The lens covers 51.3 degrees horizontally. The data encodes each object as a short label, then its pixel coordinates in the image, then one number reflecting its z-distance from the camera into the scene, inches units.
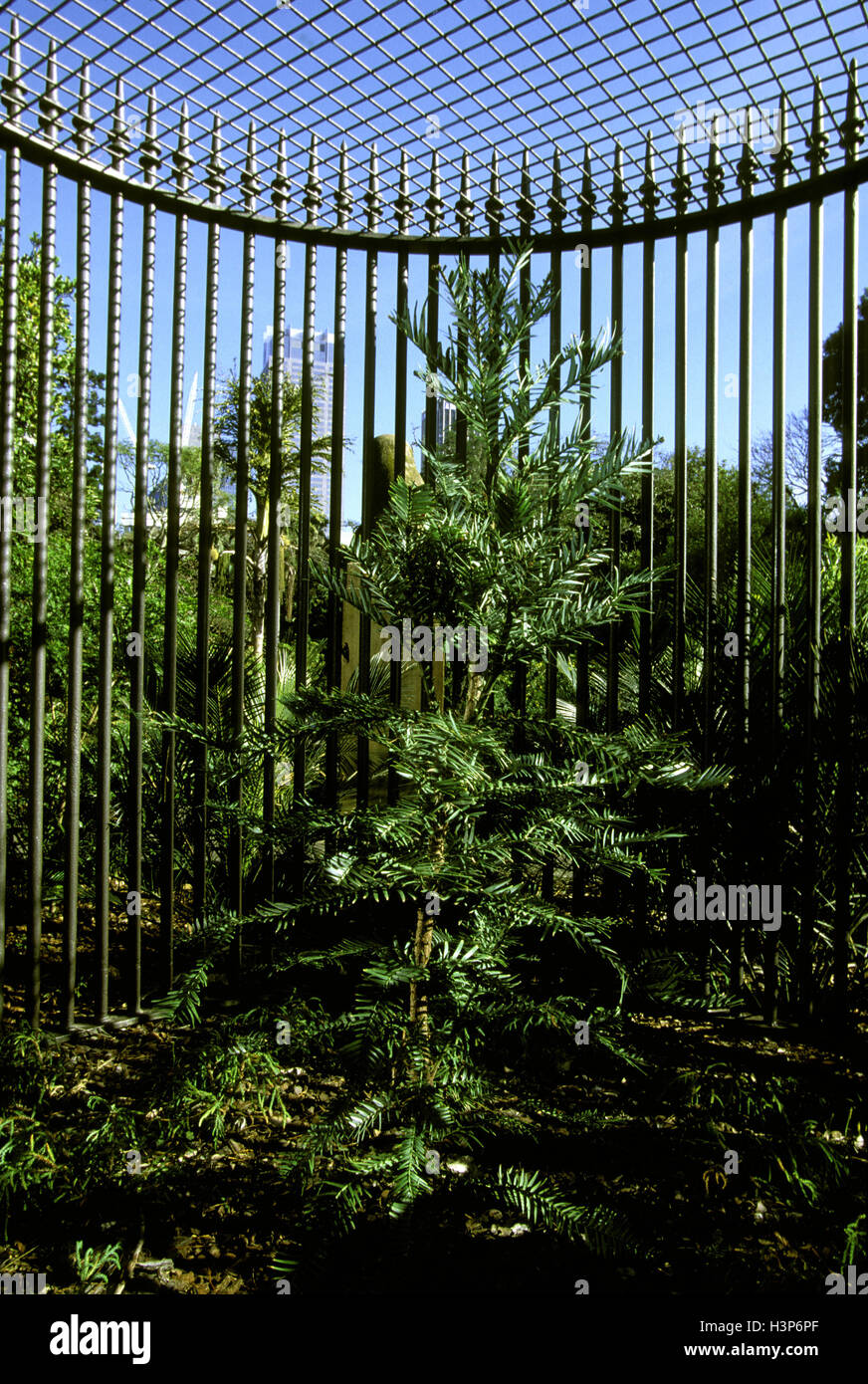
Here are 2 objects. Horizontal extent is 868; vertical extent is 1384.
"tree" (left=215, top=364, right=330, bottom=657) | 493.4
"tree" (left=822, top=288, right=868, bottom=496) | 733.9
